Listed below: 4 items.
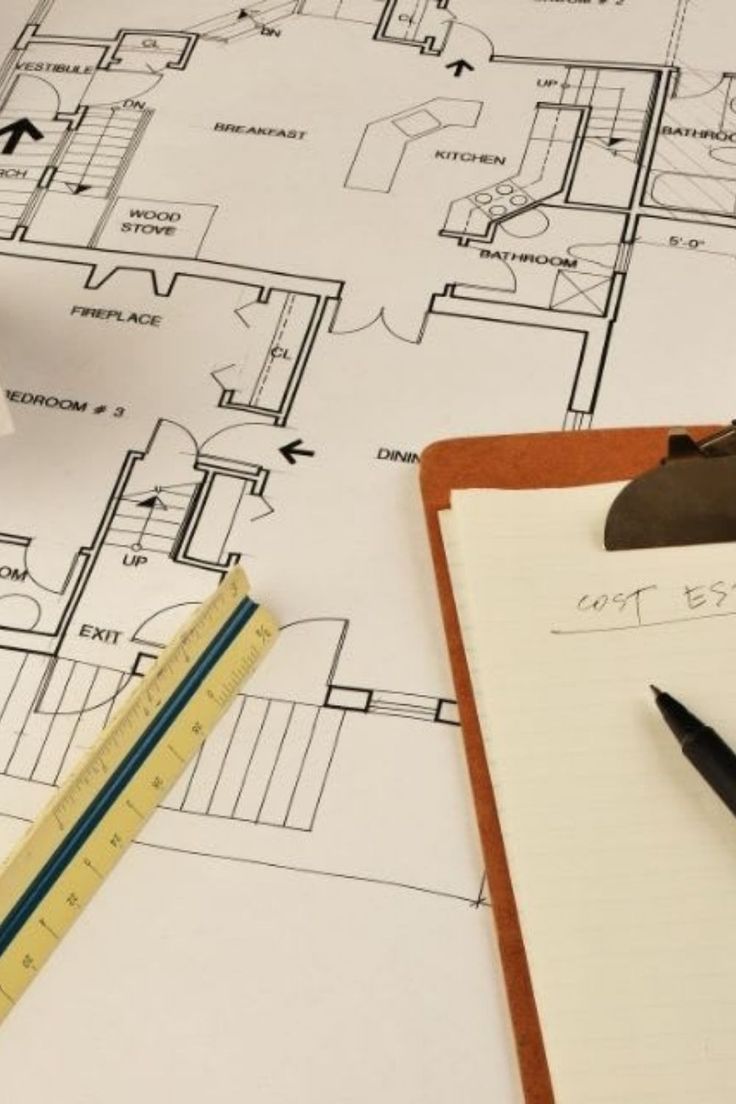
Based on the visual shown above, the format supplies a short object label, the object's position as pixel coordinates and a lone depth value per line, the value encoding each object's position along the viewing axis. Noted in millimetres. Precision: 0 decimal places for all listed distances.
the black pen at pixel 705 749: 634
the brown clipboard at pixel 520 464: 701
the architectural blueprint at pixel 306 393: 634
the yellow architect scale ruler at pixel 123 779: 632
